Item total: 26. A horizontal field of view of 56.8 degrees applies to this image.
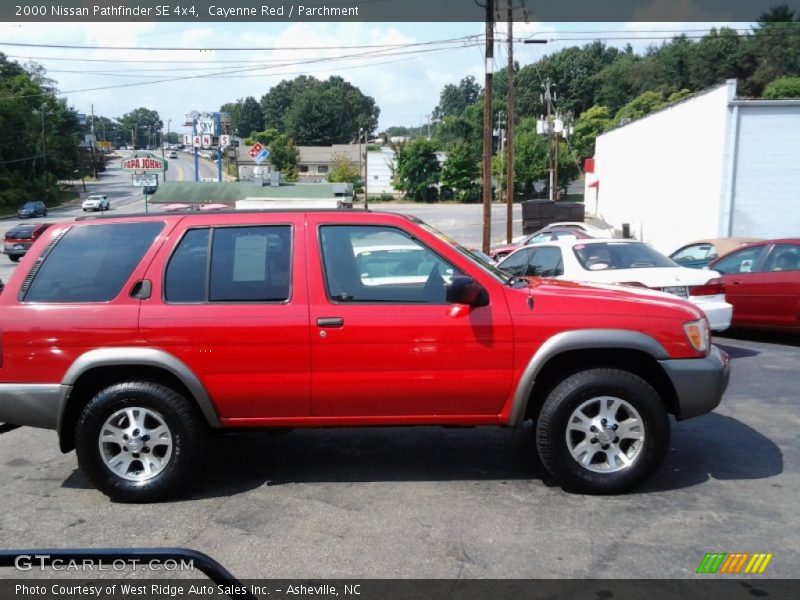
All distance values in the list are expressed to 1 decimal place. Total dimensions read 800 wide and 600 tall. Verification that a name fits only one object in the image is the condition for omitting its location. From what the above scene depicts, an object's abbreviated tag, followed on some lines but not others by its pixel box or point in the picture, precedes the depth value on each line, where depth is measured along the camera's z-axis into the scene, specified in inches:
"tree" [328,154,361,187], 3417.8
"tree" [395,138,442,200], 3088.1
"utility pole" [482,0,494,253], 836.6
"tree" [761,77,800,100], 2210.9
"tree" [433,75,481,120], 7042.3
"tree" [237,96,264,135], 6378.0
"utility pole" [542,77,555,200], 2291.3
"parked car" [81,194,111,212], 2448.9
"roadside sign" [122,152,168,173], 1218.4
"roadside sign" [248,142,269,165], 1690.1
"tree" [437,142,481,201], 3063.5
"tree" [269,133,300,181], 4168.3
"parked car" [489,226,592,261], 788.6
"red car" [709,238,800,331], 390.9
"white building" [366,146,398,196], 3779.5
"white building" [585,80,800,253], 798.5
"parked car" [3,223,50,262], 1151.0
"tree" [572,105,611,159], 3417.8
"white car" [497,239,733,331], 350.6
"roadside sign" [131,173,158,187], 1072.8
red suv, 190.1
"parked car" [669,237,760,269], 527.5
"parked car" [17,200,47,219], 2277.3
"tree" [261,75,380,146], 5369.1
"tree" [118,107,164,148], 6668.3
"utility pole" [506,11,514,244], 1119.0
